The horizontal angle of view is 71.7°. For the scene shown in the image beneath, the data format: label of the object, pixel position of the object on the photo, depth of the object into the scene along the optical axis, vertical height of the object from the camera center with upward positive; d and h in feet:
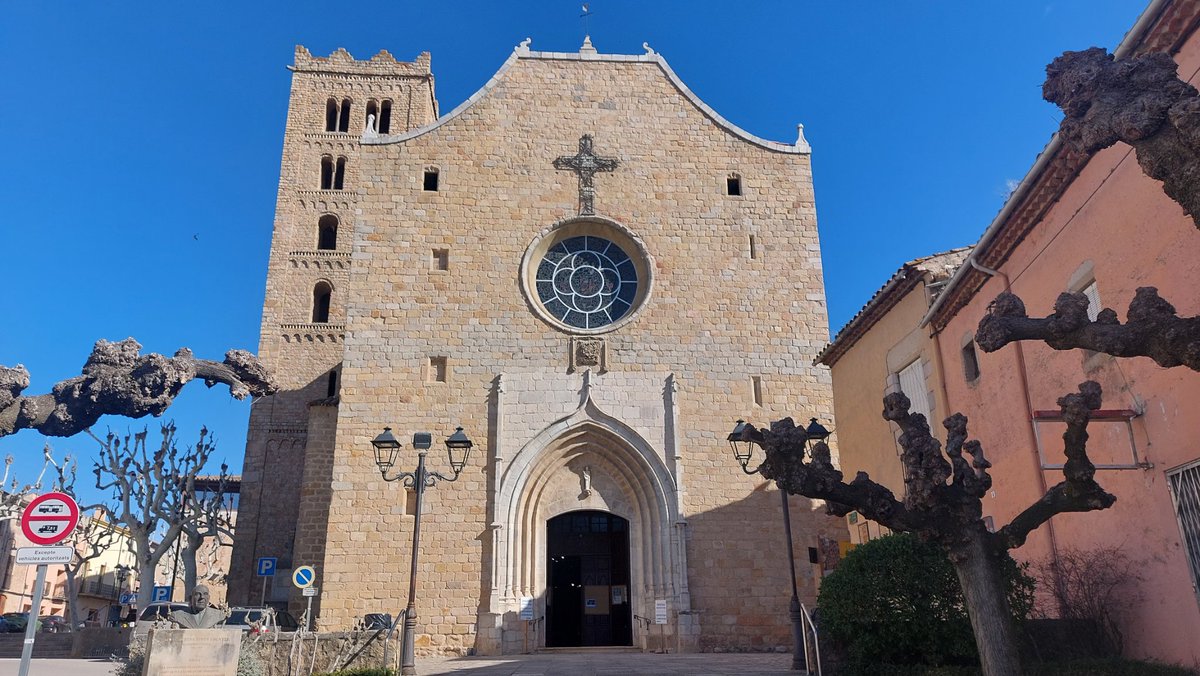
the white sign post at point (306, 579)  46.34 +1.45
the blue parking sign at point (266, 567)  69.92 +3.20
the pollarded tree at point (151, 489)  76.23 +10.82
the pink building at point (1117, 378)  23.85 +7.75
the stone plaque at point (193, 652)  27.53 -1.45
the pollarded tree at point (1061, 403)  17.49 +4.99
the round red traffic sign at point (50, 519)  23.00 +2.39
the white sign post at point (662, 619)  50.52 -0.98
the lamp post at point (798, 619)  33.86 -0.77
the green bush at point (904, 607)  27.30 -0.26
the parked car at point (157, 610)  57.16 -0.14
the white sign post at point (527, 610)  50.62 -0.37
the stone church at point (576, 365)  51.37 +15.30
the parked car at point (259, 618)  50.47 -0.71
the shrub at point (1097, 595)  26.99 +0.08
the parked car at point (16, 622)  91.29 -1.39
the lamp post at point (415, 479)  35.50 +5.75
